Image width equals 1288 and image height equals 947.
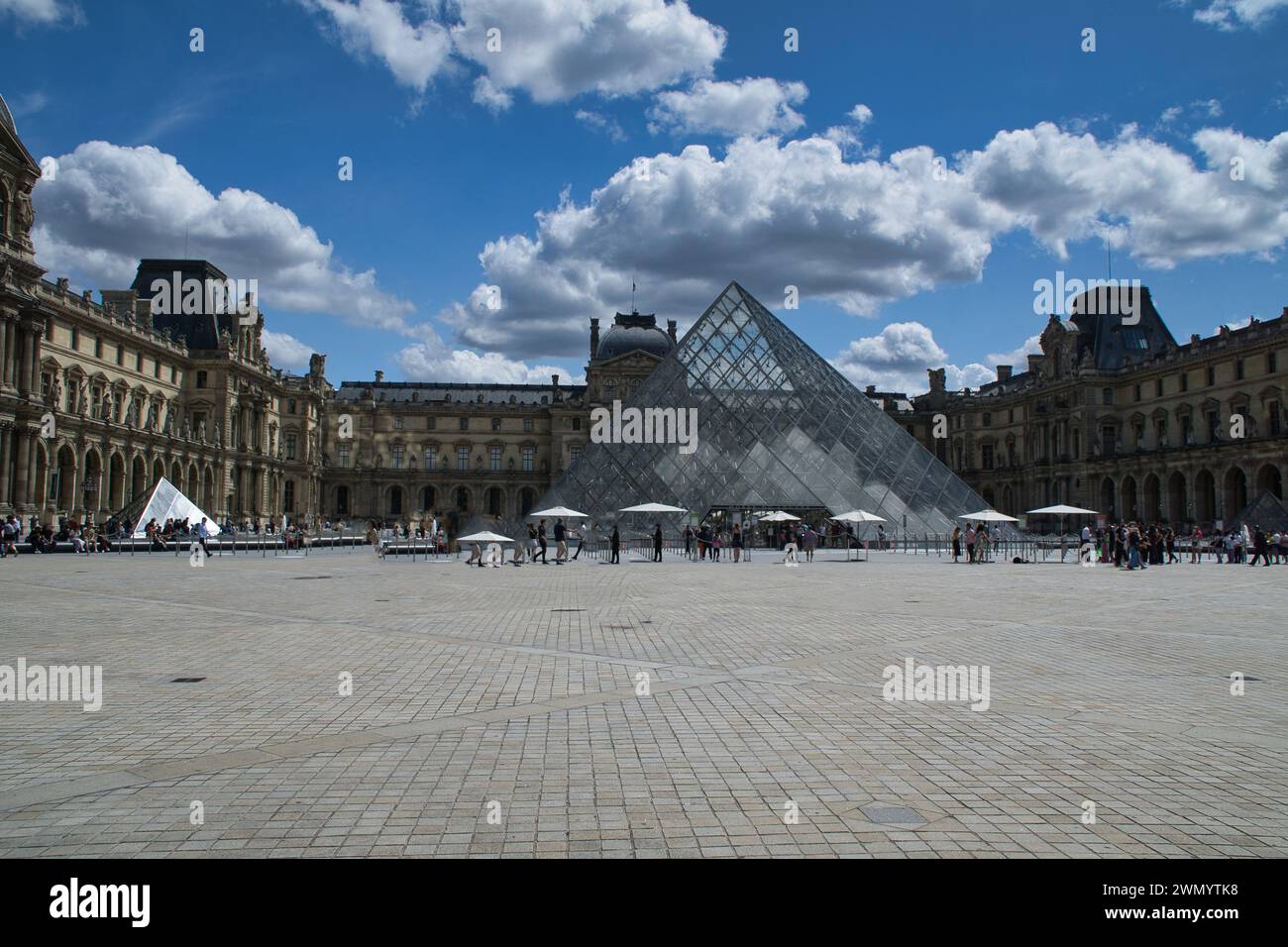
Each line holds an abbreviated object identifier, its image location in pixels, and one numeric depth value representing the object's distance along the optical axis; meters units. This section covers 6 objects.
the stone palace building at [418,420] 41.97
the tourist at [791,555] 27.65
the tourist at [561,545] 27.03
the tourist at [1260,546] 27.48
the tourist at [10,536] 29.30
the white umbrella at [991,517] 32.45
